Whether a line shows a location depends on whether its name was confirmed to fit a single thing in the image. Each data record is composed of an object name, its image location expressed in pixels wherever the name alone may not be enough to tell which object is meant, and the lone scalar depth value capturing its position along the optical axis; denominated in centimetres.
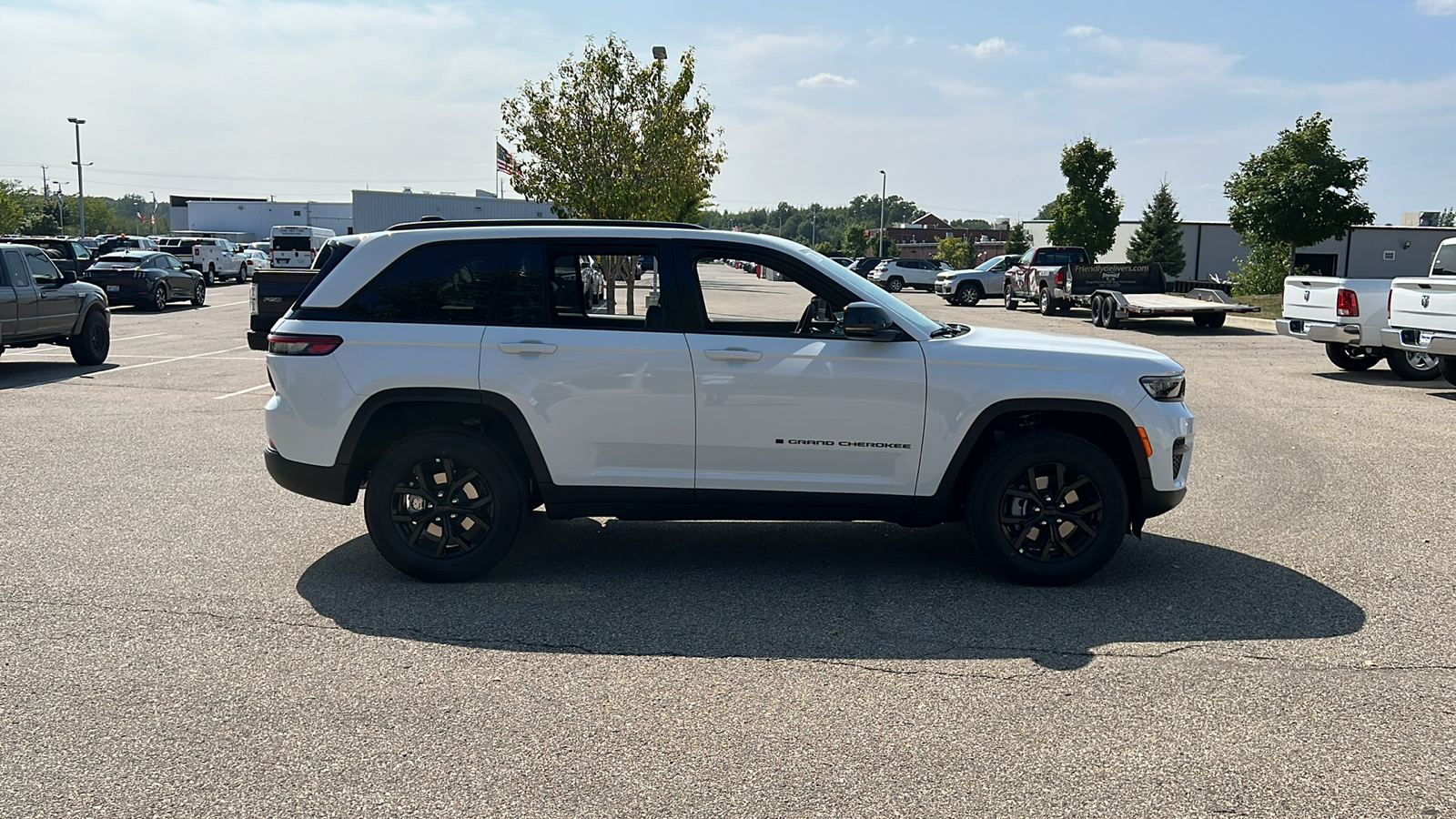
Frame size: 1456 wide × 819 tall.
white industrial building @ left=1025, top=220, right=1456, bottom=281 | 6875
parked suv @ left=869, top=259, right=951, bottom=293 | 5372
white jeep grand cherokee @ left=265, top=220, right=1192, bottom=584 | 591
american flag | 2990
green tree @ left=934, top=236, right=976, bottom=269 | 10162
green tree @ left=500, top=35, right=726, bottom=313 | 2586
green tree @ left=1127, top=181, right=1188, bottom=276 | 7388
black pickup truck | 1706
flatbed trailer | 2502
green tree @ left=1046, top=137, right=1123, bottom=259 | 5591
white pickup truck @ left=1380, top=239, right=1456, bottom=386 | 1354
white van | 3706
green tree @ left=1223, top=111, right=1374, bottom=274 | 3691
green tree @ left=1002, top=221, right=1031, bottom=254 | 8888
